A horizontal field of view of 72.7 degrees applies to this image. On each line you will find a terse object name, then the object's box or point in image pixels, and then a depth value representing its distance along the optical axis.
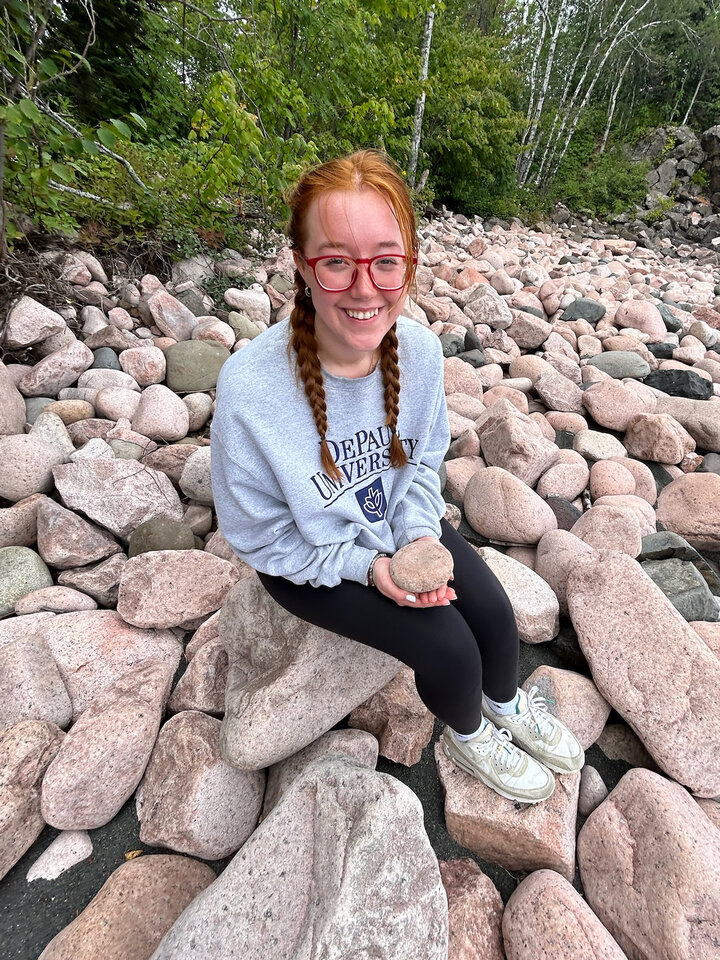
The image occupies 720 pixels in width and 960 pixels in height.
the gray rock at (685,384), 4.26
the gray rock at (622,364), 4.57
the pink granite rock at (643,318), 5.61
